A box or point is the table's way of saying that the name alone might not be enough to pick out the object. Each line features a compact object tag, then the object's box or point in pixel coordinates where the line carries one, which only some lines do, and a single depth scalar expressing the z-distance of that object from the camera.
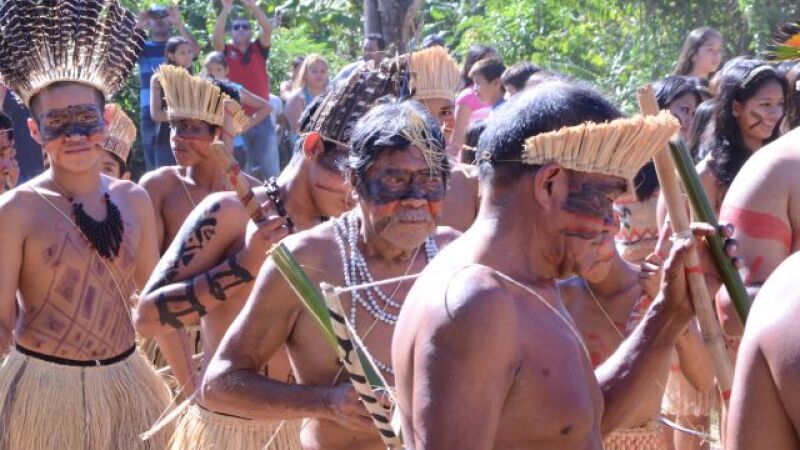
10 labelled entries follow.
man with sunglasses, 21.66
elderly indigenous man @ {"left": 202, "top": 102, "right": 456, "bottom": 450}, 6.73
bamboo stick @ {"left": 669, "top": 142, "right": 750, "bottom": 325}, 5.89
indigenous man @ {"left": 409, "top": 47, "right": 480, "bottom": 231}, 11.04
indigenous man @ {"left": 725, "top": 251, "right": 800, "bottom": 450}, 4.33
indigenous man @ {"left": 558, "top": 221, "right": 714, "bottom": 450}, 8.38
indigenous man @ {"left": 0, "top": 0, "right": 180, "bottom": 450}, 9.68
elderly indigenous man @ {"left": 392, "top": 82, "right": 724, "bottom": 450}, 4.64
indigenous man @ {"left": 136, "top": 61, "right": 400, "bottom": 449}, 8.05
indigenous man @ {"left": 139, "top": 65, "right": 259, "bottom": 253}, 11.34
